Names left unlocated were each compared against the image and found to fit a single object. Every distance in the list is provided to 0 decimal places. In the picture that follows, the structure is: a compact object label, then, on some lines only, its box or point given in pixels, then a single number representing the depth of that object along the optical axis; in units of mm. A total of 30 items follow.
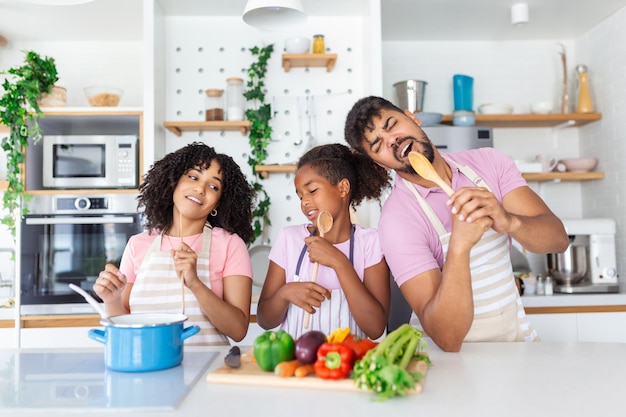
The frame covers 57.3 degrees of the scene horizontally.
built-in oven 2797
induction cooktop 898
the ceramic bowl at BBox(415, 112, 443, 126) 3141
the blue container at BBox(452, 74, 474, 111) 3400
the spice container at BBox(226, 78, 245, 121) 3156
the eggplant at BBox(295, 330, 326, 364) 1043
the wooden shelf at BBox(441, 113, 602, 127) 3305
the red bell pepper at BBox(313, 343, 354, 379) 978
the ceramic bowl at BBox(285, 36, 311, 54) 3145
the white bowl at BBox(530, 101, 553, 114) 3377
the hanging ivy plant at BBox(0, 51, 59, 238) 2766
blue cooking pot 1068
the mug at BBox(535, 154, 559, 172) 3410
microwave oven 2848
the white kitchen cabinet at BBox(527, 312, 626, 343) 2777
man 1322
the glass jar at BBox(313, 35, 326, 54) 3186
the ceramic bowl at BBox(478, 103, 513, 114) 3357
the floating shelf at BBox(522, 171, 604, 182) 3287
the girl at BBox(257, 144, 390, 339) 1549
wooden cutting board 964
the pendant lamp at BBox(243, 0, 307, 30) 1938
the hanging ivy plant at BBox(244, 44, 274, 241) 3209
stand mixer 2980
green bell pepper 1052
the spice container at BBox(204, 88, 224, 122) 3141
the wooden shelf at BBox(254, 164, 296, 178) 3102
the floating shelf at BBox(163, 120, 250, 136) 3070
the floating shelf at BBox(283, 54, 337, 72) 3107
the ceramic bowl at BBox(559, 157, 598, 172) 3400
